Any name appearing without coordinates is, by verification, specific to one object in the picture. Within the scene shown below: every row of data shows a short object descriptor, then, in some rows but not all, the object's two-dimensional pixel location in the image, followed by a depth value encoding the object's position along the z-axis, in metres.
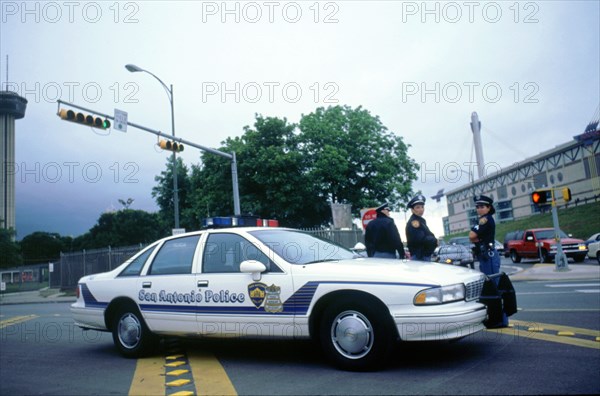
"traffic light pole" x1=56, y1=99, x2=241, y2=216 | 14.07
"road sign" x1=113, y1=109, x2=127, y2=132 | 14.81
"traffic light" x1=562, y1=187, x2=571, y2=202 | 18.84
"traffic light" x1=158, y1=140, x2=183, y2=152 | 16.38
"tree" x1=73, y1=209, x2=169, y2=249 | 83.38
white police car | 4.63
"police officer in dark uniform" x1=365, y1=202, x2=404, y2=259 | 7.45
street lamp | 22.54
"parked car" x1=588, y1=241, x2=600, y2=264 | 21.07
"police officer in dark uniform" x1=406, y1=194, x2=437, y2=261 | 7.11
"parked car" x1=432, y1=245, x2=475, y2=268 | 20.59
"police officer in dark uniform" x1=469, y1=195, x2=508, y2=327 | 6.58
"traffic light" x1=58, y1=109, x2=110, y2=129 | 13.62
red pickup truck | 23.19
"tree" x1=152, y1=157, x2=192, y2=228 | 50.88
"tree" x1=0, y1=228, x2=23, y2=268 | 65.94
